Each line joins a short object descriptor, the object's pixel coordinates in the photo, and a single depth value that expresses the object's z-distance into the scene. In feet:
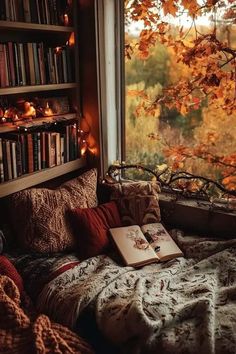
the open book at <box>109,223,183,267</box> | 6.14
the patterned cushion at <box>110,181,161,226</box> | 6.97
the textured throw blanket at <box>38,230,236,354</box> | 4.35
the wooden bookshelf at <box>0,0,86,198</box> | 6.35
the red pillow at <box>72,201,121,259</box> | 6.29
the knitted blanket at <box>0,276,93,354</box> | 4.18
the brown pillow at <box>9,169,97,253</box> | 6.19
